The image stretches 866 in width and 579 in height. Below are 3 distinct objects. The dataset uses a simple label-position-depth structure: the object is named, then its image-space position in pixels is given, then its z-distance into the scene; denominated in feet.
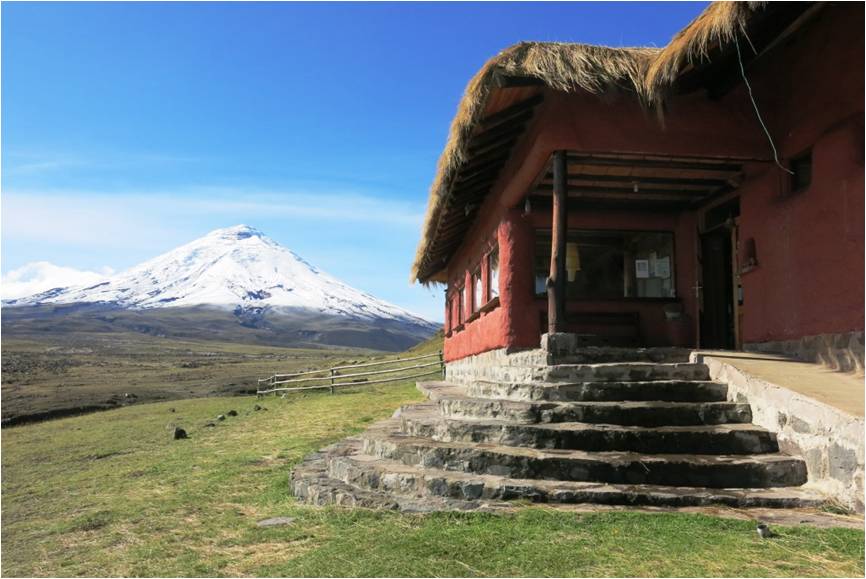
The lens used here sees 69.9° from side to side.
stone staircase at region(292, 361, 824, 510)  14.25
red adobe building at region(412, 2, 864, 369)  18.56
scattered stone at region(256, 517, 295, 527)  14.42
